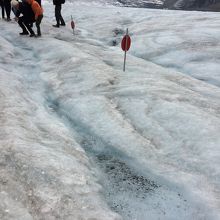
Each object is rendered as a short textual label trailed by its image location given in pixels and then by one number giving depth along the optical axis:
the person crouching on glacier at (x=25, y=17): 10.05
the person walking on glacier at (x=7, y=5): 12.47
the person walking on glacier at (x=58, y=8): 12.06
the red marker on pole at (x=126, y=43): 7.30
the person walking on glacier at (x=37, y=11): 10.07
